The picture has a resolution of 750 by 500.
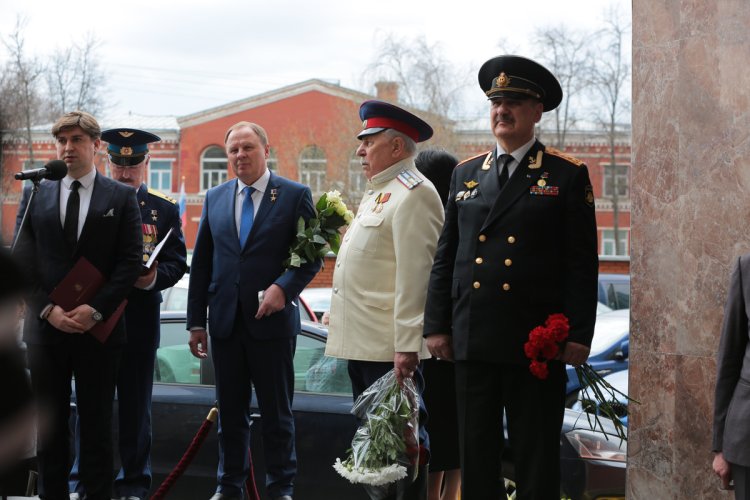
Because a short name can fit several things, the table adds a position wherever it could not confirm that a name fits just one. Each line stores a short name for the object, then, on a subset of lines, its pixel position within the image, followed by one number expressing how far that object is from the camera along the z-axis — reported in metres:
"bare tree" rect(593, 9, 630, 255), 36.92
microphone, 4.75
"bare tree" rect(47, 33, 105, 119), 35.97
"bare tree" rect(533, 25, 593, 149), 36.97
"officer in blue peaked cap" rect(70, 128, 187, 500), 5.76
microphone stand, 4.79
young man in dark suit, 5.21
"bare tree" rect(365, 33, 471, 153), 36.03
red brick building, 40.56
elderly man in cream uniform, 4.84
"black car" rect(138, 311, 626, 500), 6.09
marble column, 4.62
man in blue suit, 5.60
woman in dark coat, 5.36
